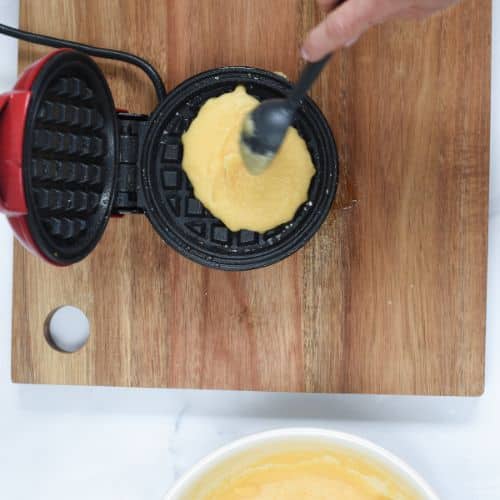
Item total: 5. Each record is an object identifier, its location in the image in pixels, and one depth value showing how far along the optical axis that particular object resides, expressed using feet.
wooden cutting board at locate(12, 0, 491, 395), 2.18
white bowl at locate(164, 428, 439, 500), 2.10
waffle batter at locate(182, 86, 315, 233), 2.07
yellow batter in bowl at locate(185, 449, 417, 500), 2.18
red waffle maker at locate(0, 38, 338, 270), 1.99
